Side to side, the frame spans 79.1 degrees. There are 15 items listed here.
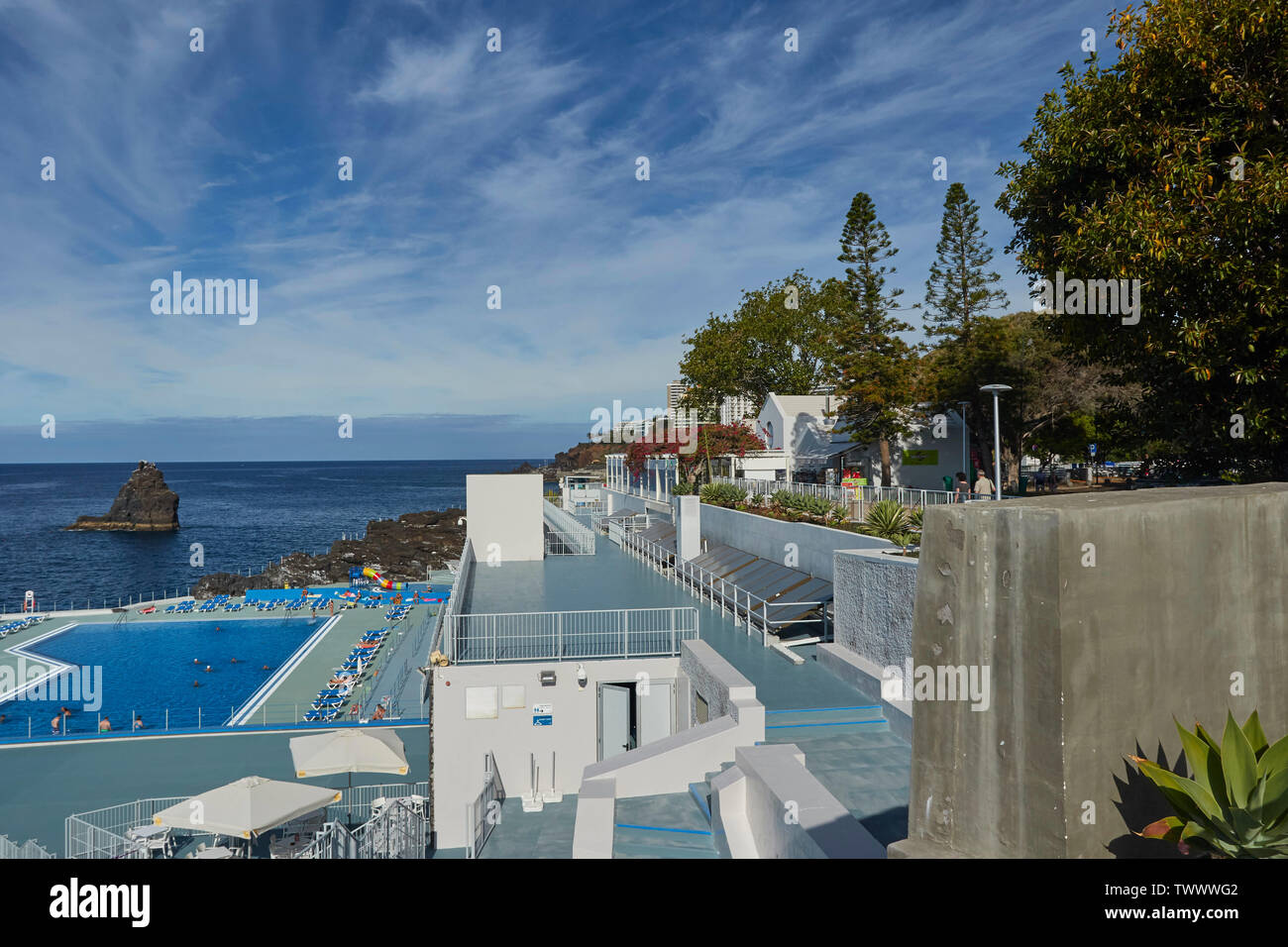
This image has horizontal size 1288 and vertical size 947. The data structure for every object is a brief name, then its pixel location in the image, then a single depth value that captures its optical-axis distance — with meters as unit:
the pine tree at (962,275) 45.34
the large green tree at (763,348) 48.56
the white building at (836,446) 32.41
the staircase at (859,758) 7.03
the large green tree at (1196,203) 9.95
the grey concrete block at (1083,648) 3.05
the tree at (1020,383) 33.28
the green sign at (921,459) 32.56
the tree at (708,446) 37.97
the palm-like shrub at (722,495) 24.83
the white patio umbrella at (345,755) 13.93
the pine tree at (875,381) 27.75
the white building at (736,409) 56.68
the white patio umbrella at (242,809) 11.44
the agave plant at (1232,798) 3.01
